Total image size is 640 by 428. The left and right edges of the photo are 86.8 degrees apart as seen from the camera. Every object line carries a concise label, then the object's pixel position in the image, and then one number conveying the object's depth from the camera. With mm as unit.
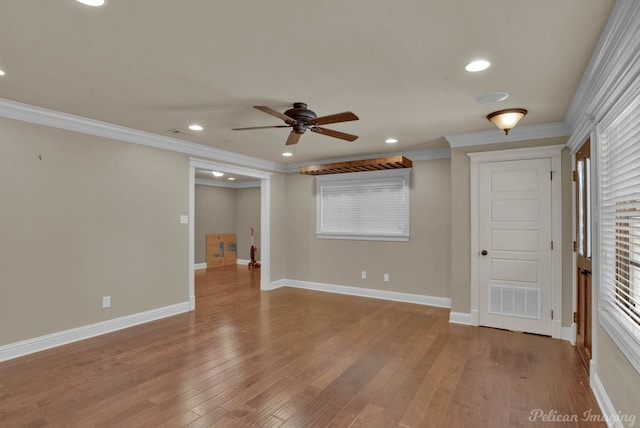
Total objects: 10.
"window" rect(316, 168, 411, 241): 5789
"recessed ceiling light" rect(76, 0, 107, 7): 1744
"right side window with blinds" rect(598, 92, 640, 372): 1895
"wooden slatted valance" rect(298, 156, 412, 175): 5250
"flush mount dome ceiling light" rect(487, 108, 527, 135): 3412
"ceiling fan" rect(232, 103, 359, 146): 2915
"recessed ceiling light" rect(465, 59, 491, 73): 2402
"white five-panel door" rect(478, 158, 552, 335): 4066
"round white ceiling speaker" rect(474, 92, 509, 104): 2996
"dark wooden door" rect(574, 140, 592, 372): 3127
